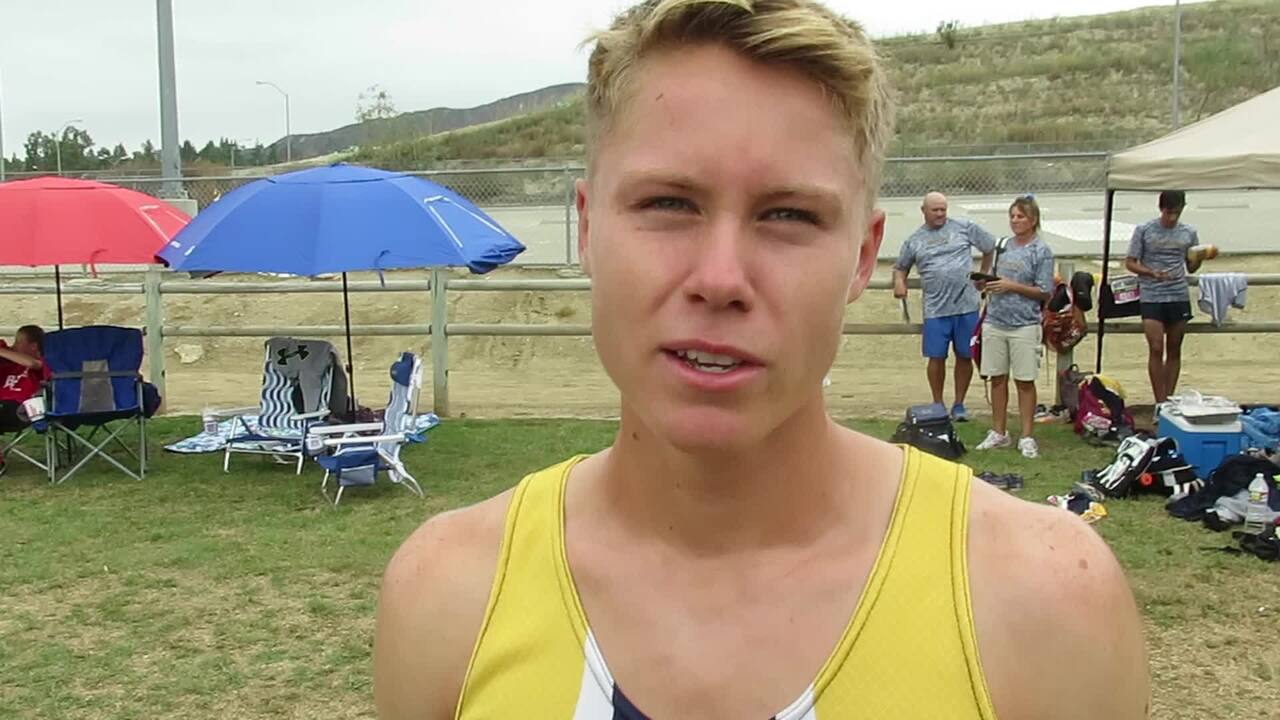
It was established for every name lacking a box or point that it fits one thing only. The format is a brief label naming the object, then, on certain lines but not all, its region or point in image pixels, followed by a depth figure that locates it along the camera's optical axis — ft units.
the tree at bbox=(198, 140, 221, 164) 188.34
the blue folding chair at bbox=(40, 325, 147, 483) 26.45
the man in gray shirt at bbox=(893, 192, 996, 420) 29.04
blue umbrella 23.53
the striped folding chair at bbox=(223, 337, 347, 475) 29.04
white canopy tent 25.86
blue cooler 23.71
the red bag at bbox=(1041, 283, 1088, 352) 30.12
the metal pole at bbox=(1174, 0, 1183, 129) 87.56
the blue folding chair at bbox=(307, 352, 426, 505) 23.84
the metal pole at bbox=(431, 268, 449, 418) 33.30
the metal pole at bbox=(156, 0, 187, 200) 48.49
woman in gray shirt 27.37
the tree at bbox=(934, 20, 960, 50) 159.94
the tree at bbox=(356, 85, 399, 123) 151.43
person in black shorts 29.60
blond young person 3.42
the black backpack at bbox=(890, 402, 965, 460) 26.14
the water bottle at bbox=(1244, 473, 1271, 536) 19.81
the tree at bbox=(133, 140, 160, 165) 168.25
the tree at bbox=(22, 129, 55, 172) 162.40
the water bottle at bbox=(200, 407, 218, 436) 28.76
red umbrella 25.44
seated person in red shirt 27.61
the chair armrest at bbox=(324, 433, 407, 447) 24.12
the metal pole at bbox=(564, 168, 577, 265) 51.38
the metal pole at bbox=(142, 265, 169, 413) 34.12
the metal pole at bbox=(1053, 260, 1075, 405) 30.99
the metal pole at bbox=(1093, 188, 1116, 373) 30.32
